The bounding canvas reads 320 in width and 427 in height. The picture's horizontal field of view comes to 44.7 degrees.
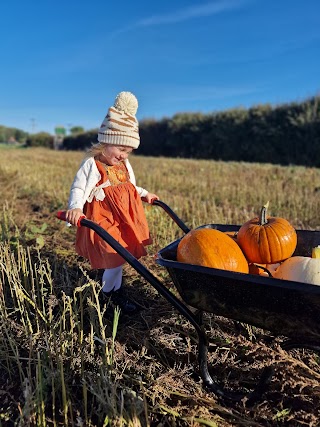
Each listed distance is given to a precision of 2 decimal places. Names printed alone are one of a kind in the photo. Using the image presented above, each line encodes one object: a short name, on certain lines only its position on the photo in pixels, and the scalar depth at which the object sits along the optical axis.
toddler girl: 2.67
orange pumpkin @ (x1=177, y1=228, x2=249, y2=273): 1.88
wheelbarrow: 1.58
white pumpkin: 1.79
